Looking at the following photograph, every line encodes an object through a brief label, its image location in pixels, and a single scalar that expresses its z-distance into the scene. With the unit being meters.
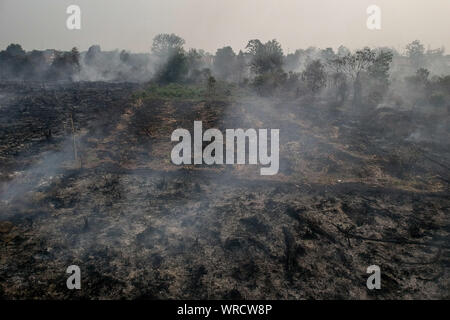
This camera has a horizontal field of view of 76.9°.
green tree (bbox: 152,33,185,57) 53.47
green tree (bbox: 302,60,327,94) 26.53
